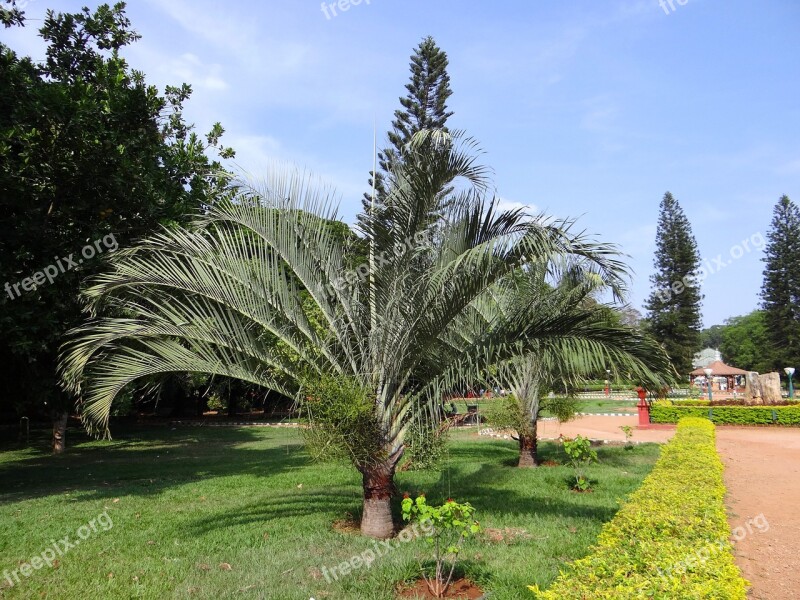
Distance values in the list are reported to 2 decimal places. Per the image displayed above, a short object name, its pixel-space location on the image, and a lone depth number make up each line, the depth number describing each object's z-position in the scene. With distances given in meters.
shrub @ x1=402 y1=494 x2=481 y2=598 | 4.06
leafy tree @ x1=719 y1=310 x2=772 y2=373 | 51.56
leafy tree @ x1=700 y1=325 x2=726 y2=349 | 113.93
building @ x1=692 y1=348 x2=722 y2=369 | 63.75
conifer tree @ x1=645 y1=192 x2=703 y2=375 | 37.75
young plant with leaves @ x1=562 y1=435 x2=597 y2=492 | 8.05
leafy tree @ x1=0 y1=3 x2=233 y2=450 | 7.61
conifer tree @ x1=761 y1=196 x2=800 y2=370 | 38.91
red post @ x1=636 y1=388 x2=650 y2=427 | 19.36
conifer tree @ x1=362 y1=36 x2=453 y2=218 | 21.39
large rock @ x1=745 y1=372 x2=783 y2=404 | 22.48
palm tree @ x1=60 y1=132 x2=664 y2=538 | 5.08
